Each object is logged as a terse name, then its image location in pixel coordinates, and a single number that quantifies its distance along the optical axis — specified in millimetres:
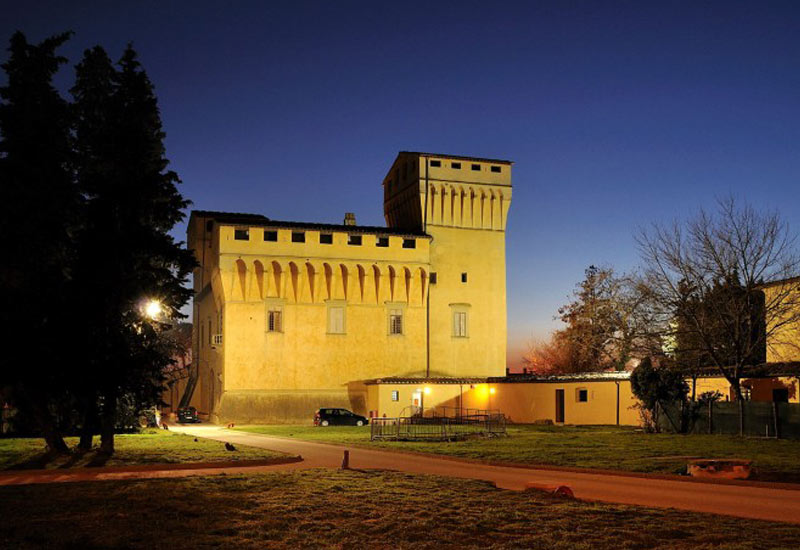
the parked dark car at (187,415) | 55281
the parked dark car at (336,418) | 50344
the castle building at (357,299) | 54062
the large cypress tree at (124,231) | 24125
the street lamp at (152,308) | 25234
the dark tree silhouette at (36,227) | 22656
